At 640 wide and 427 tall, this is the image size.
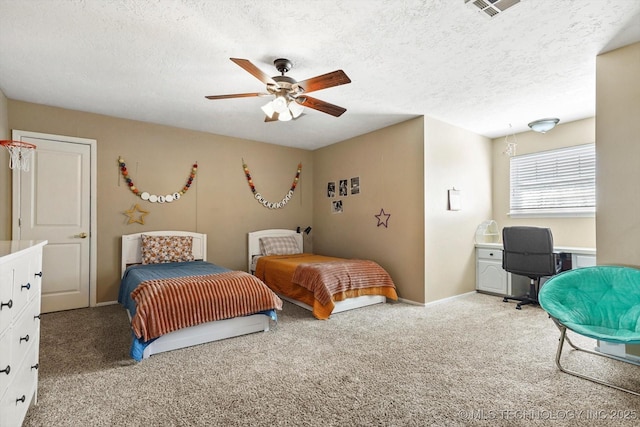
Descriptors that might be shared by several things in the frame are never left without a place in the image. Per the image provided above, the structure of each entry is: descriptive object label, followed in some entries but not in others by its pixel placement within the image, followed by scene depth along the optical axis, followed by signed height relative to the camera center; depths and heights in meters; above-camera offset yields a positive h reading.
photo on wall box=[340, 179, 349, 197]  5.22 +0.47
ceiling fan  2.35 +1.02
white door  3.62 +0.06
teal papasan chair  2.16 -0.63
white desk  4.41 -0.85
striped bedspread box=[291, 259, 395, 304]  3.61 -0.74
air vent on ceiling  1.94 +1.31
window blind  4.15 +0.46
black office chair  3.73 -0.48
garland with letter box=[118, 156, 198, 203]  4.16 +0.37
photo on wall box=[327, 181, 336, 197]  5.47 +0.48
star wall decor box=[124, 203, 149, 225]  4.20 +0.04
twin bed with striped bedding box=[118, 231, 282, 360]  2.52 -0.77
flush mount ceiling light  4.05 +1.17
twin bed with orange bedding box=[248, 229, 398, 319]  3.62 -0.81
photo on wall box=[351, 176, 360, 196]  5.01 +0.49
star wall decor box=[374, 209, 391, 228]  4.52 -0.03
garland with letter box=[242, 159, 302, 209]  5.16 +0.37
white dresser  1.30 -0.52
